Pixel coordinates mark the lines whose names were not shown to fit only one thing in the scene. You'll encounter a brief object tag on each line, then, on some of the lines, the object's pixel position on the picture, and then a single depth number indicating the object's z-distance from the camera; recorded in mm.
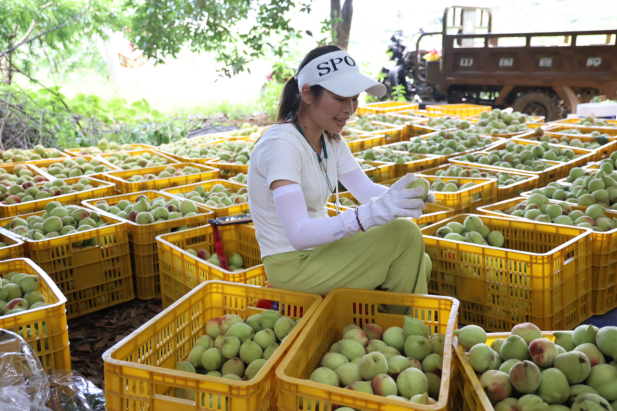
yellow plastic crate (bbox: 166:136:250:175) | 4691
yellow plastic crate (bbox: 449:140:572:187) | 4129
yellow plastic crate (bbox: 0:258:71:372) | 1896
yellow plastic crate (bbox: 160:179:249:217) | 3366
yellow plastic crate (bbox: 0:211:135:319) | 2895
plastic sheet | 1623
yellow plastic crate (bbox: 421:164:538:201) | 3846
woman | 1956
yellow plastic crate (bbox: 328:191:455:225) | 3117
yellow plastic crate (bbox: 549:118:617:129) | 6340
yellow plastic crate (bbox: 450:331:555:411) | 1410
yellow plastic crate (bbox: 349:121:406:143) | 6175
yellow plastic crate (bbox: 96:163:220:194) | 4188
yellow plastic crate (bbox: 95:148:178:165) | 5234
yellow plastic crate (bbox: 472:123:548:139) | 5789
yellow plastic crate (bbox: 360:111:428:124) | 6967
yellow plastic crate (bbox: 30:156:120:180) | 4543
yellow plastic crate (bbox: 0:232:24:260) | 2672
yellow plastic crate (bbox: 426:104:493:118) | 7699
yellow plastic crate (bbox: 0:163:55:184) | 4547
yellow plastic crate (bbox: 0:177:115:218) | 3588
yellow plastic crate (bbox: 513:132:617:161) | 4838
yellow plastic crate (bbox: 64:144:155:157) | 5613
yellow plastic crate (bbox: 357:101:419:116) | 8203
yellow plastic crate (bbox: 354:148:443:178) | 4422
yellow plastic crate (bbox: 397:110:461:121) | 7254
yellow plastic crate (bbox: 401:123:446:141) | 6471
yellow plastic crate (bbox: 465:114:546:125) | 6781
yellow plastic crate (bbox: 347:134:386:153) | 5586
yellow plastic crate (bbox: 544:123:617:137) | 5605
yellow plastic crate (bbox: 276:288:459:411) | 1360
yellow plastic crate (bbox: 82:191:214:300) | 3150
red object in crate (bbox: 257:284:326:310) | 2084
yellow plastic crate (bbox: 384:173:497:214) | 3410
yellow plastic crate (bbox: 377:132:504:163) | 4802
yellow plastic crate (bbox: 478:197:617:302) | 2758
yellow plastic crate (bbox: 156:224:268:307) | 2363
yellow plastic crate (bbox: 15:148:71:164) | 5154
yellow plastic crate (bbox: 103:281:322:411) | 1432
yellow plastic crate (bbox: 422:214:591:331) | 2398
